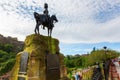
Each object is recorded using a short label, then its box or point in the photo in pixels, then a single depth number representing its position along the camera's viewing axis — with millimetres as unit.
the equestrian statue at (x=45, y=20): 4528
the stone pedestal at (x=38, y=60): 4256
